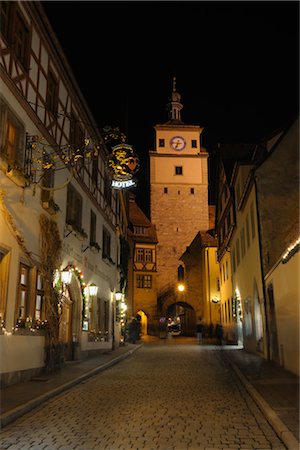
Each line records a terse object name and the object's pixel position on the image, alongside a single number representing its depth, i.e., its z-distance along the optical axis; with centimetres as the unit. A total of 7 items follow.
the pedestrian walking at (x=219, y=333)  3108
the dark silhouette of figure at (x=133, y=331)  3222
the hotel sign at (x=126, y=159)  1609
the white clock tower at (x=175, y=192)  5100
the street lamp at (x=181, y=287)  4744
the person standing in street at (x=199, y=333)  3359
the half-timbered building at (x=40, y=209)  1063
